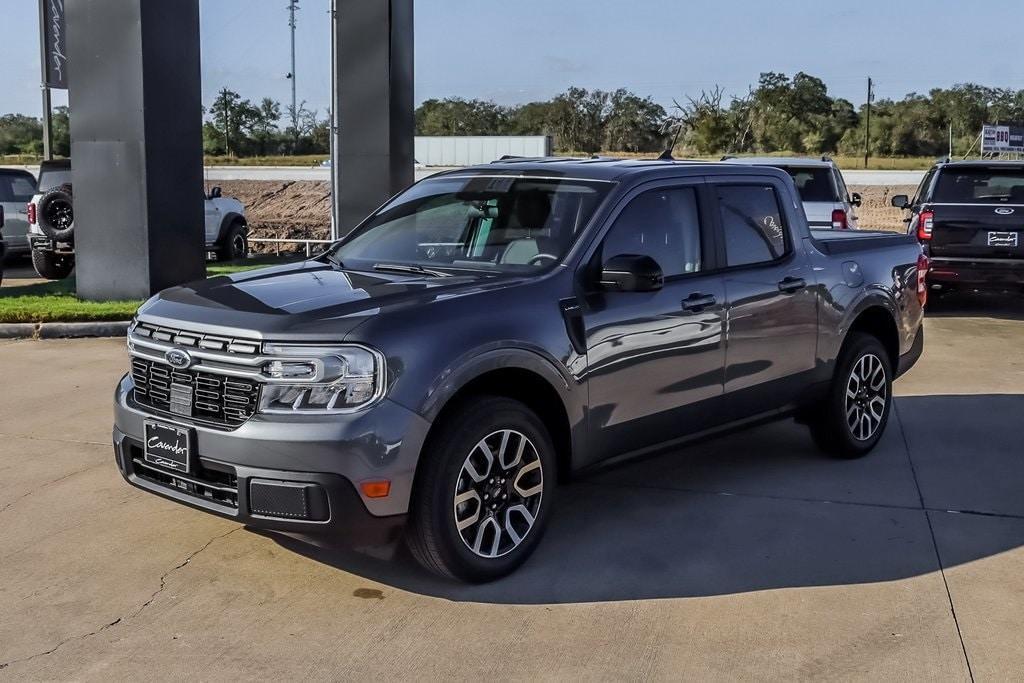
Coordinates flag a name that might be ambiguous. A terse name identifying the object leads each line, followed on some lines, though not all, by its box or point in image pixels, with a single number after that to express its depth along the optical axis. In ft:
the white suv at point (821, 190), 45.96
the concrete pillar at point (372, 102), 56.90
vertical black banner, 78.79
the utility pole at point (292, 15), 213.66
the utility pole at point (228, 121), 257.96
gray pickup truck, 14.58
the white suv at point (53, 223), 54.95
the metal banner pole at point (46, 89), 78.69
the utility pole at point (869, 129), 223.20
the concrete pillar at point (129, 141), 42.91
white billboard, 171.02
